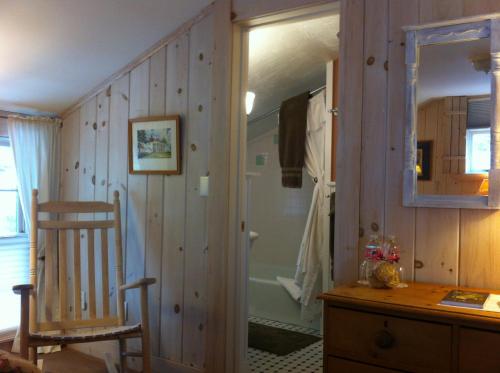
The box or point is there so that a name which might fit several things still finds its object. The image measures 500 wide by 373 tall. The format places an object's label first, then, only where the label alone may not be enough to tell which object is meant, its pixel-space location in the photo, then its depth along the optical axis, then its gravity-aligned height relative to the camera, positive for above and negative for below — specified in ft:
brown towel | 11.74 +1.08
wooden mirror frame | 5.38 +1.05
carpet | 10.23 -3.63
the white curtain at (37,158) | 9.62 +0.40
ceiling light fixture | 10.26 +1.78
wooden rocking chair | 7.26 -1.83
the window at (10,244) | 9.75 -1.40
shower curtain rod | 13.13 +1.85
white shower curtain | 11.44 -0.96
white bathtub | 12.02 -3.22
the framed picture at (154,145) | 8.29 +0.62
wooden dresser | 4.30 -1.46
